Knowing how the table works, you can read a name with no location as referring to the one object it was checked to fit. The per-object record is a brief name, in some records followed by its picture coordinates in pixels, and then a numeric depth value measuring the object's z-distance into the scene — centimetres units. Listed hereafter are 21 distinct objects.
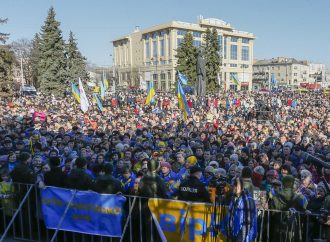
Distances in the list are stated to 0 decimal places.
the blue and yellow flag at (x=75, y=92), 2283
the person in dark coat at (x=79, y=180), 581
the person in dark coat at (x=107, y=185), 555
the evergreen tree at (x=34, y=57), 5929
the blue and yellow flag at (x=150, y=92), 2198
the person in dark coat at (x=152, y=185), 542
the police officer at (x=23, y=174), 616
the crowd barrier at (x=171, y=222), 495
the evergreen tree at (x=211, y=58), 4775
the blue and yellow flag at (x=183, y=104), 1602
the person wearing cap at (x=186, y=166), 703
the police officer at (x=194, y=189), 526
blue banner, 548
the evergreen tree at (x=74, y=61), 4431
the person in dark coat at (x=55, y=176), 602
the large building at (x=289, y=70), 13262
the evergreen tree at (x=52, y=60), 4225
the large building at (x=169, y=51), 9200
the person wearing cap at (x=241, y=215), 463
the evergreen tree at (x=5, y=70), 2939
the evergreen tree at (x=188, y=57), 4612
